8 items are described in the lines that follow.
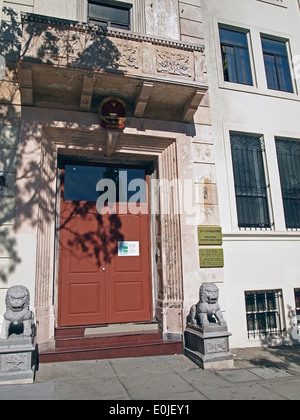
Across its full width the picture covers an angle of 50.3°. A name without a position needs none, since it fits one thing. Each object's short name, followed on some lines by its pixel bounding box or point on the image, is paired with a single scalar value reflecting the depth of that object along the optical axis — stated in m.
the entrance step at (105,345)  5.67
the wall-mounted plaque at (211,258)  7.12
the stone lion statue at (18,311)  5.07
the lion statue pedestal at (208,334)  5.59
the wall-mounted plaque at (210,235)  7.23
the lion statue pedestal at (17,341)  4.71
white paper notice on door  7.46
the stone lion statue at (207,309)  5.96
